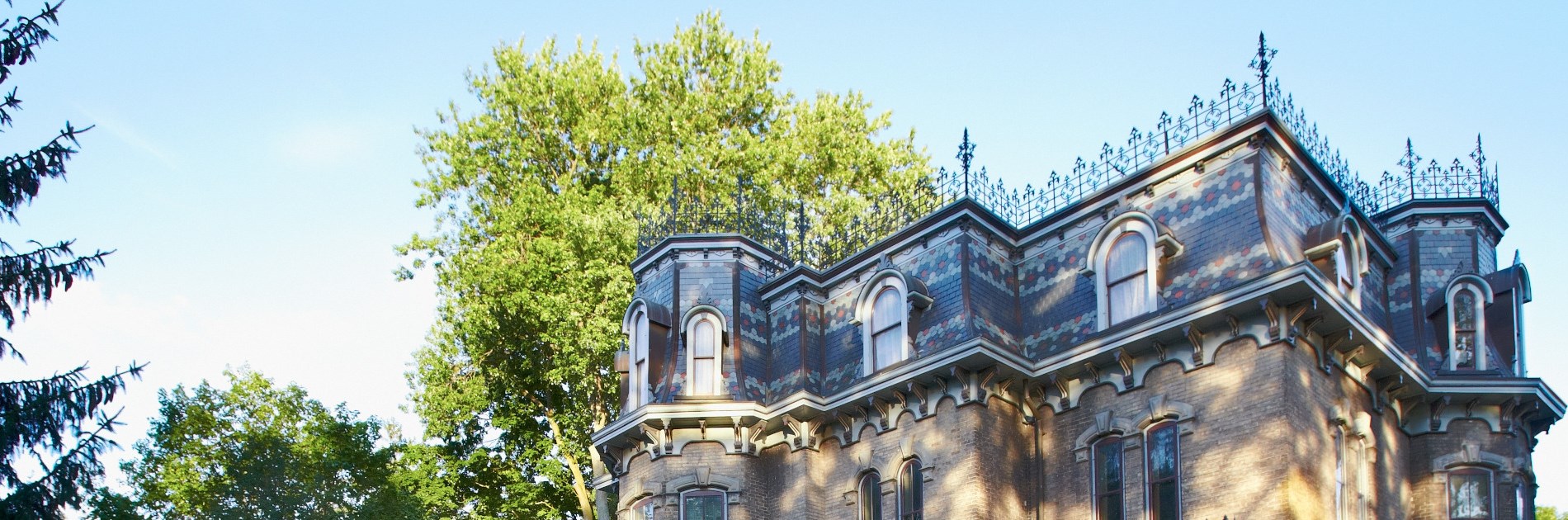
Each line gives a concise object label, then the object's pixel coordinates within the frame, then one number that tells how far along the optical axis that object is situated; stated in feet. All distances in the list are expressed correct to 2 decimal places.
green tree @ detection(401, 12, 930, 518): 108.37
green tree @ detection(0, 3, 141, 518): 60.34
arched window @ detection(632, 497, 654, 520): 79.15
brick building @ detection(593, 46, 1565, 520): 62.39
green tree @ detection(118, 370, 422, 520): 107.96
